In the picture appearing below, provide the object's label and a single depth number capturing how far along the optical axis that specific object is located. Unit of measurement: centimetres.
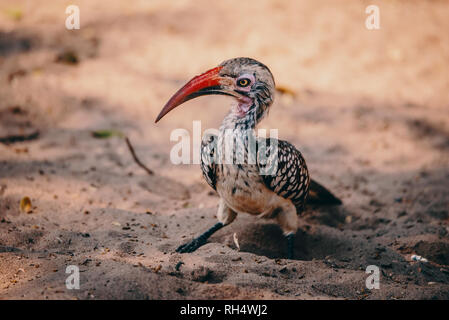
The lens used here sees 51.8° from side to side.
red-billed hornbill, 334
